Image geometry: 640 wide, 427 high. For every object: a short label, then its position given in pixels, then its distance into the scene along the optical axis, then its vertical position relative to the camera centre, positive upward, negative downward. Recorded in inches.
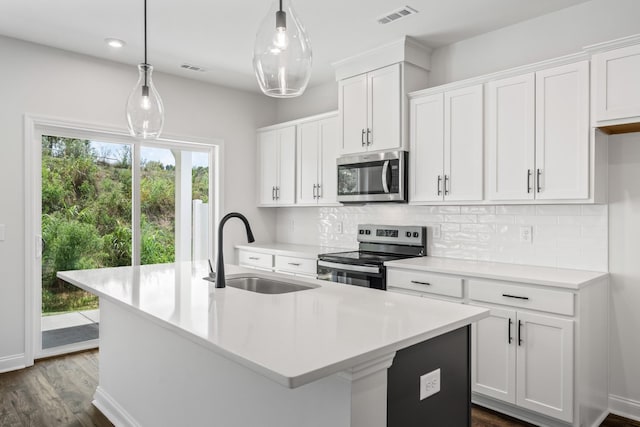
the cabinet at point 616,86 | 95.7 +28.4
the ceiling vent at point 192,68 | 167.8 +55.7
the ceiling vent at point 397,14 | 120.0 +55.6
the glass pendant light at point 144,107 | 96.5 +23.1
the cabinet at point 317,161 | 172.4 +20.3
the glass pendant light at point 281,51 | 67.3 +24.8
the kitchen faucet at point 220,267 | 87.5 -11.4
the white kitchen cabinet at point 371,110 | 143.6 +34.9
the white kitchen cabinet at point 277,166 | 190.2 +20.3
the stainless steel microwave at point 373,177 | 142.9 +11.7
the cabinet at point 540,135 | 106.2 +20.0
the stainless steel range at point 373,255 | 136.8 -15.4
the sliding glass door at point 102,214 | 154.9 -1.4
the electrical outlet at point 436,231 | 147.6 -6.6
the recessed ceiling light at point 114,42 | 142.3 +55.3
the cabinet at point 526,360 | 99.2 -35.7
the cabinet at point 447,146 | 126.4 +20.1
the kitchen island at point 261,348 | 51.2 -16.3
